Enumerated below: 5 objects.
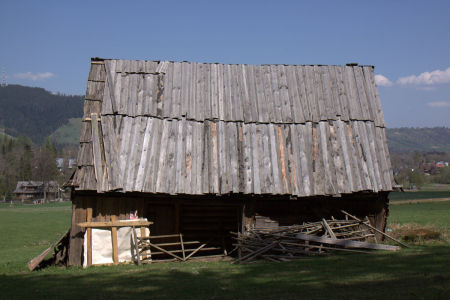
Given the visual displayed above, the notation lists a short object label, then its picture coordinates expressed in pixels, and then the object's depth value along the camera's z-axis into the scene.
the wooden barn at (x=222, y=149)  16.70
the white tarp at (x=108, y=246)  16.02
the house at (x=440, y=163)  177.93
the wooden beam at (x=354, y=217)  16.62
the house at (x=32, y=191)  116.44
